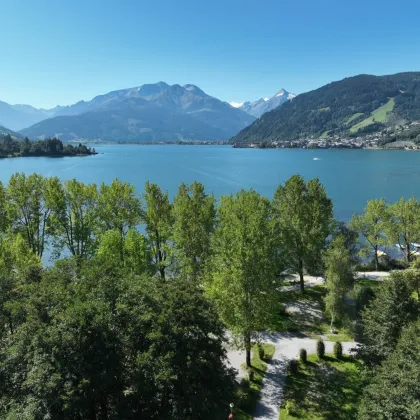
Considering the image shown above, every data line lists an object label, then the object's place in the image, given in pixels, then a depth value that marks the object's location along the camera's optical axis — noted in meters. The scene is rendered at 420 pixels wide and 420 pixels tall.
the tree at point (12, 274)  18.03
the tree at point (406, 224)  47.94
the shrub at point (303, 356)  26.33
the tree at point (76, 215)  39.32
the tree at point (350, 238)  44.69
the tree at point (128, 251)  31.47
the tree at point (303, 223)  37.19
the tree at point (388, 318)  20.05
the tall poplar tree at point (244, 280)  23.62
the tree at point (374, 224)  49.56
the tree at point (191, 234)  33.28
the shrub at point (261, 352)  26.91
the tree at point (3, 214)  37.25
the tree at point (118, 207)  38.59
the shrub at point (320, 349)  26.66
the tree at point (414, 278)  31.39
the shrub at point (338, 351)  26.52
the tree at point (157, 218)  38.09
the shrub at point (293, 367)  25.12
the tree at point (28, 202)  38.03
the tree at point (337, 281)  29.30
